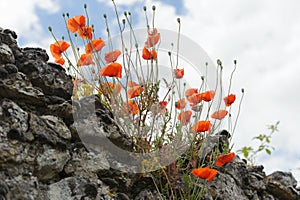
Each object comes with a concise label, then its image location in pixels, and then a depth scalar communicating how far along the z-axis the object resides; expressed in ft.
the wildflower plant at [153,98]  9.62
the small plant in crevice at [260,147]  12.85
